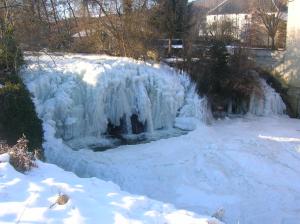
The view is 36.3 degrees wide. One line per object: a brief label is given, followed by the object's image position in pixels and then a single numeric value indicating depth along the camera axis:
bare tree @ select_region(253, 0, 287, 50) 26.53
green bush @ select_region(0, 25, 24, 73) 11.69
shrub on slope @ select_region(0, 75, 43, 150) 9.86
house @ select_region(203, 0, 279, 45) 26.72
